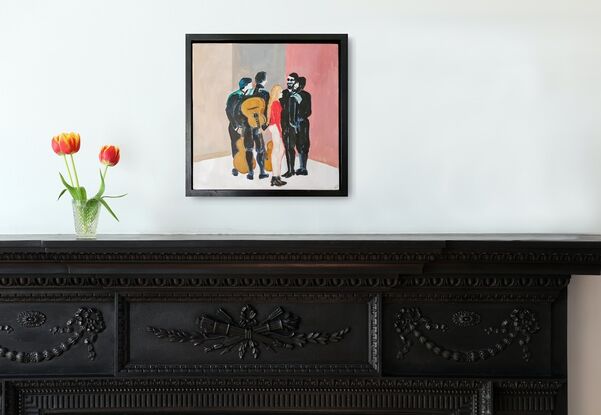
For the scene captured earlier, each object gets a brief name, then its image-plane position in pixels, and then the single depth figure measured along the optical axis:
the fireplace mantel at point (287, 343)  1.97
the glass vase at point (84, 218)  2.01
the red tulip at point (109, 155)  2.07
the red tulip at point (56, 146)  2.04
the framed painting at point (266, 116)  2.21
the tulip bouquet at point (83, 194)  2.01
